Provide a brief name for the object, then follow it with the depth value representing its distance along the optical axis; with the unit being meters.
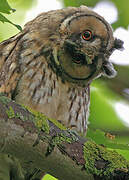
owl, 6.84
